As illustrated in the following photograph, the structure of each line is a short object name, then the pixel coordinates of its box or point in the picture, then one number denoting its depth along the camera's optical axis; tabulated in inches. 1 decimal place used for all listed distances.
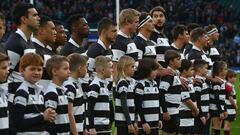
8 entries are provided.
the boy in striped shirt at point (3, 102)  541.3
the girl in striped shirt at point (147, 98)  754.2
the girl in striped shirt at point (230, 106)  1048.8
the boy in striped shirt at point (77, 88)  637.3
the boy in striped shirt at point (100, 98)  694.5
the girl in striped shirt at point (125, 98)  727.7
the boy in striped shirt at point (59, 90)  595.8
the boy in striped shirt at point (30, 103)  558.3
